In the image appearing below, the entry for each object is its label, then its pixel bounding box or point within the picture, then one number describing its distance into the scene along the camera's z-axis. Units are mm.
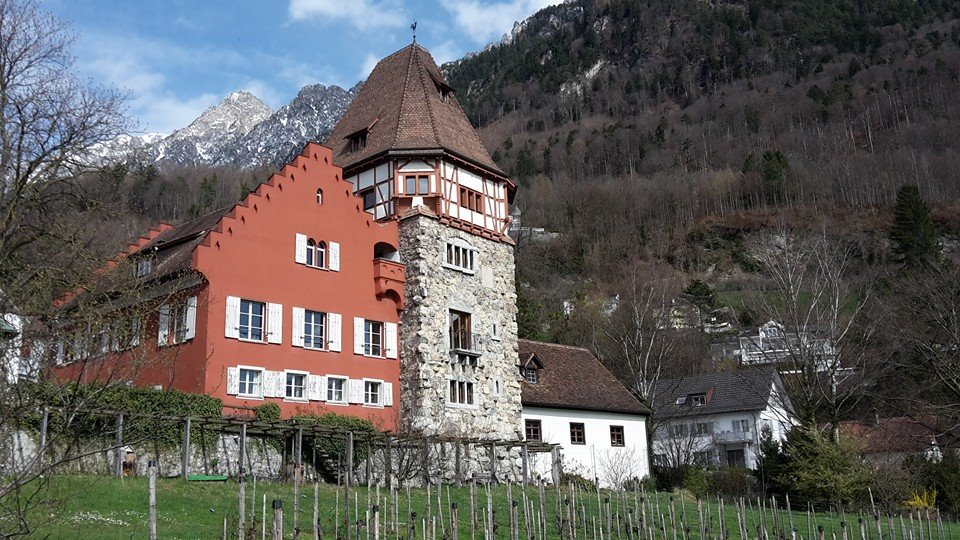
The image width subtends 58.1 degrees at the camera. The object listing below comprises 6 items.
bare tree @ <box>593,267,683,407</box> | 49781
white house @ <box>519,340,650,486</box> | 40375
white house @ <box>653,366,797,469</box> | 61062
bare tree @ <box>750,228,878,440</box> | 35656
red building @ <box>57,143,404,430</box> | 29406
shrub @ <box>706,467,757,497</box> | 43781
